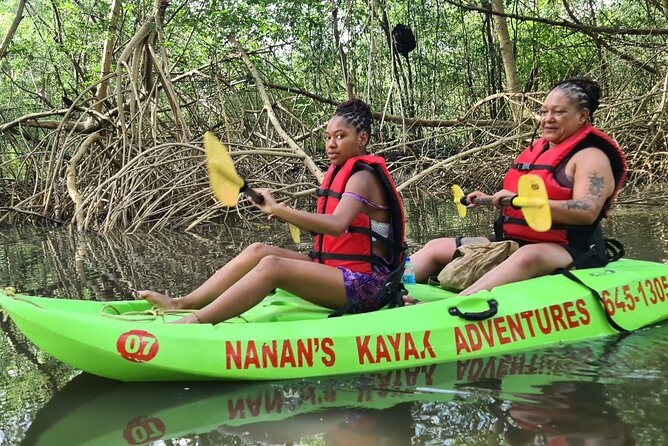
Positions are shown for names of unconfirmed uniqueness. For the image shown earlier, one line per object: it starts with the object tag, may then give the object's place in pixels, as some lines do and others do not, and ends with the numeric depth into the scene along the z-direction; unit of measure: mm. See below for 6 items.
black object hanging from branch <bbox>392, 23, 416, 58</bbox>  8031
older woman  2639
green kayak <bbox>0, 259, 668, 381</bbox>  2221
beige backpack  2846
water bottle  3035
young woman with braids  2381
